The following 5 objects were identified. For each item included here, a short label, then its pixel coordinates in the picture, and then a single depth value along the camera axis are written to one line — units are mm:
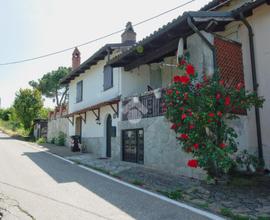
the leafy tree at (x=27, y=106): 34062
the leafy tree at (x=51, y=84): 47200
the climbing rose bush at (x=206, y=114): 6656
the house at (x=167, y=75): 8500
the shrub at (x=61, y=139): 23469
